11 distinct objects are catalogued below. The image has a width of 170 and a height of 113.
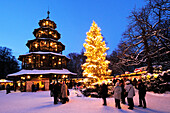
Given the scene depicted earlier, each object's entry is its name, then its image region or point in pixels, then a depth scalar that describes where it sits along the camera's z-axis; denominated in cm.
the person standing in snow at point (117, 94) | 751
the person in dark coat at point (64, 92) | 947
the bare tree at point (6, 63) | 4534
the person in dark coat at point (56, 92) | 942
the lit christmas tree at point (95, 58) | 1914
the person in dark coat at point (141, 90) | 766
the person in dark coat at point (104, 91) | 860
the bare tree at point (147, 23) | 1449
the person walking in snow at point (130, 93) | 729
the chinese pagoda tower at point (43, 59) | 2575
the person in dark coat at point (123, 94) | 897
